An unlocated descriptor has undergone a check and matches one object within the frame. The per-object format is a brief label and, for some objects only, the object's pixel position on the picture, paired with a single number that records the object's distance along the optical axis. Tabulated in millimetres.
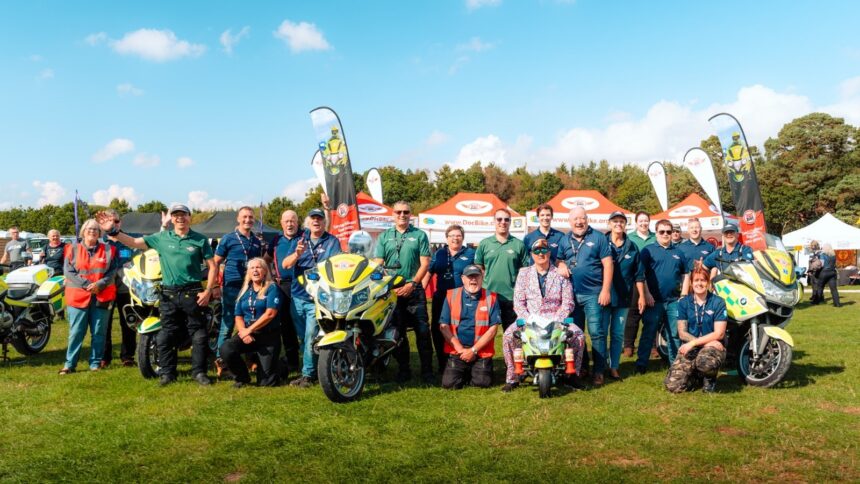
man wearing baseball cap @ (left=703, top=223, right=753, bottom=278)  7340
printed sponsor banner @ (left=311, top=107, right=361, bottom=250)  12312
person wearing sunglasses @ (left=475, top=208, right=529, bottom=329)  6023
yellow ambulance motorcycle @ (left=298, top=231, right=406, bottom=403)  4926
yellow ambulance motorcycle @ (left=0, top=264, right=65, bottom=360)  7015
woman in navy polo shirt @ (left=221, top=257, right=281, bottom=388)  5648
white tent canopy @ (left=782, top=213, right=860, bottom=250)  22422
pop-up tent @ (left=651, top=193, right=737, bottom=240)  23219
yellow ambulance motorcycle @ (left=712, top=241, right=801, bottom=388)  5488
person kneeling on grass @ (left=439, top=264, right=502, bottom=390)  5609
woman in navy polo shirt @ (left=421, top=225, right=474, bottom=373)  6266
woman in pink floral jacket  5422
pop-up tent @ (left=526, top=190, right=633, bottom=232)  21656
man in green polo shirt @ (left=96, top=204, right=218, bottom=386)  5812
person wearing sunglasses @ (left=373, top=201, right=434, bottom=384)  5961
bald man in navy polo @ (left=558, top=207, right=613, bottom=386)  5719
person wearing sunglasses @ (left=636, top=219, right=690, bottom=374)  6324
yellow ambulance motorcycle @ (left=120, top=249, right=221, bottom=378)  5930
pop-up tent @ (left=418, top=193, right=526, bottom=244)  21078
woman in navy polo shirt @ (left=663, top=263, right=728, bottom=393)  5305
